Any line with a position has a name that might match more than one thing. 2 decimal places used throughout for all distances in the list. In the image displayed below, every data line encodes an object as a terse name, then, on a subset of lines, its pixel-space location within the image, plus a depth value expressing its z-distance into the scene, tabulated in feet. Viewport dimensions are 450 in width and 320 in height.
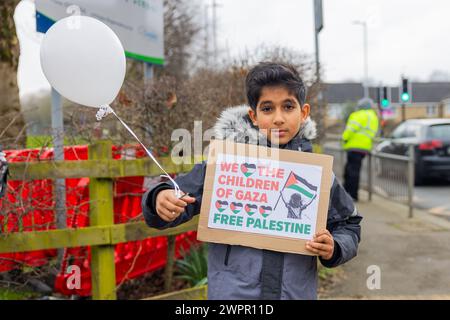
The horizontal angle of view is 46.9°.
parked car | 35.24
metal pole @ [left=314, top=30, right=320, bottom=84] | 19.49
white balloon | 6.97
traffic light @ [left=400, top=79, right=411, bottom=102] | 51.88
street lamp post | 115.44
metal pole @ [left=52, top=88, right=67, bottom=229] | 11.60
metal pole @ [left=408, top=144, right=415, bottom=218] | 24.00
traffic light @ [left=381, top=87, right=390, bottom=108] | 54.47
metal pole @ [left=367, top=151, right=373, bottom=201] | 28.29
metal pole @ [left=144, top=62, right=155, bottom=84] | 21.52
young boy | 6.55
